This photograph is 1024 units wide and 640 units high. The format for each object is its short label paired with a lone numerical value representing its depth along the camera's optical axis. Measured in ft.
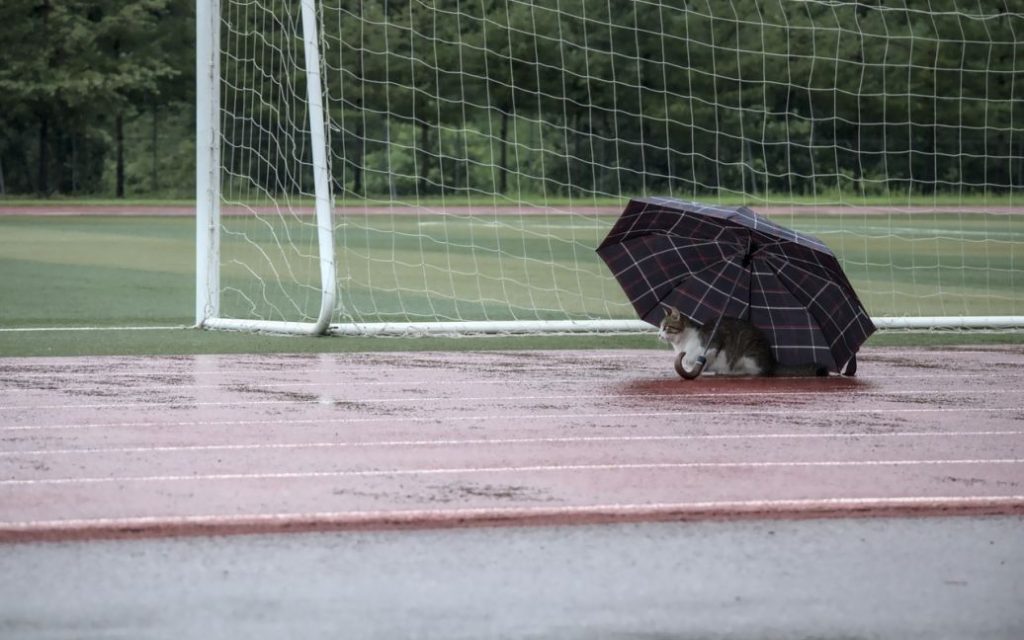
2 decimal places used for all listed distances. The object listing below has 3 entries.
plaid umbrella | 59.98
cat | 62.34
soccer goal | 85.15
